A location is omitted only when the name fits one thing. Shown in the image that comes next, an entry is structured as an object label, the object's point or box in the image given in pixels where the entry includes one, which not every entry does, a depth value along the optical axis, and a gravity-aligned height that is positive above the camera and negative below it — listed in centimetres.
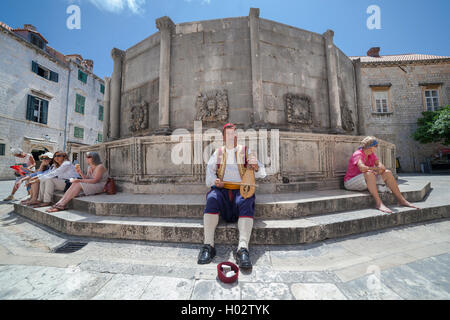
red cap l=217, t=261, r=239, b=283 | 167 -99
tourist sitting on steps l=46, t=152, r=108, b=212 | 369 -26
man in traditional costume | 226 -35
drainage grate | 249 -109
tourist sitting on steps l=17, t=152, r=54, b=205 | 434 +2
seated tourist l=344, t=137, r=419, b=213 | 355 -12
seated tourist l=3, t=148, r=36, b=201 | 599 +40
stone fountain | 425 +222
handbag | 426 -38
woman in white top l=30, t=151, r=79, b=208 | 416 -17
